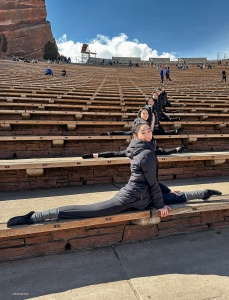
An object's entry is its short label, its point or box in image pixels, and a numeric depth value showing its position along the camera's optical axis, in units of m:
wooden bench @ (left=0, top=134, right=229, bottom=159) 3.65
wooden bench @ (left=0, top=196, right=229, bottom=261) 2.00
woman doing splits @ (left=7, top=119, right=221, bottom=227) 2.01
